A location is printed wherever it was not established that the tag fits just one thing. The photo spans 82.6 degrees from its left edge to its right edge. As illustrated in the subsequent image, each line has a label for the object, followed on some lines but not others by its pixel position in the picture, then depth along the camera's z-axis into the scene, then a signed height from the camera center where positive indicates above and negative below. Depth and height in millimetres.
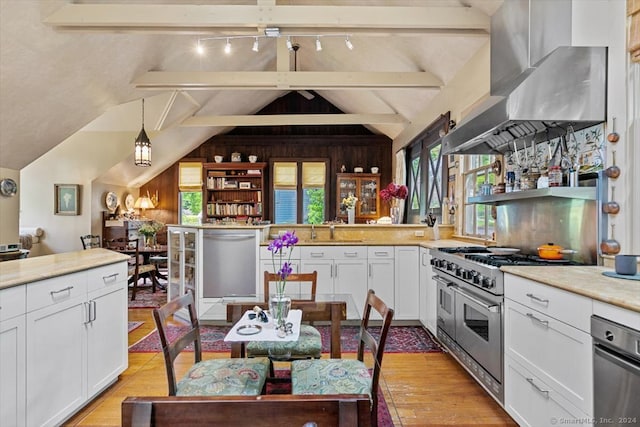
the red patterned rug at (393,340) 2985 -1222
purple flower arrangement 1729 -136
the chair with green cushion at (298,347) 1992 -730
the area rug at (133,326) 3889 -1210
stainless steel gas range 2195 -646
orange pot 2354 -236
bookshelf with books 8430 +613
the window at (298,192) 8445 +544
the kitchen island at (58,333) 1677 -645
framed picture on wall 6988 +334
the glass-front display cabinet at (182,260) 4124 -523
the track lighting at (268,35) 3346 +1755
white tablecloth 1552 -522
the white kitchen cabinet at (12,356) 1617 -643
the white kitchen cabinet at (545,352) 1515 -649
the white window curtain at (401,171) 7184 +896
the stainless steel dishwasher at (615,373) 1246 -574
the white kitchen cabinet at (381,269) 4016 -591
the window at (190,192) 8609 +557
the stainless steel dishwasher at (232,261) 4020 -504
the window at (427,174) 5148 +666
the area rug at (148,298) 4922 -1206
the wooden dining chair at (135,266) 5285 -787
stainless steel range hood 2115 +826
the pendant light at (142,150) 5496 +988
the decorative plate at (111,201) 7582 +305
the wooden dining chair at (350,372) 1480 -721
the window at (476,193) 3648 +248
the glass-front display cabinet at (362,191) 8375 +562
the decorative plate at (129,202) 8227 +308
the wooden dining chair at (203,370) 1501 -716
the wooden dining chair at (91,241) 6547 -486
